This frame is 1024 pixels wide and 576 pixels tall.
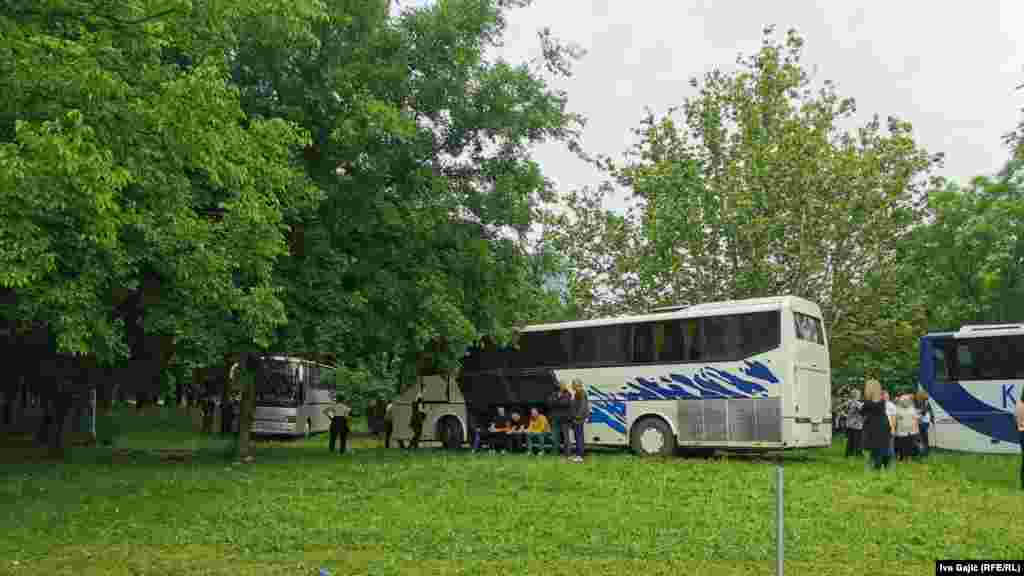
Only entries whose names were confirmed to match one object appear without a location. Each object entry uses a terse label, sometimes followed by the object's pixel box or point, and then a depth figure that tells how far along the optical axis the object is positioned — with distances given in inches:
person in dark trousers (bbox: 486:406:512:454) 1106.1
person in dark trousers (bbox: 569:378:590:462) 893.2
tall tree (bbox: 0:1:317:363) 446.0
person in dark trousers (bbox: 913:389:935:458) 1008.9
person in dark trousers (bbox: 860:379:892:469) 749.9
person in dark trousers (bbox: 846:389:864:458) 986.1
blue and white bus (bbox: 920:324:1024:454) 1056.8
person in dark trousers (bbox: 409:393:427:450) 1170.6
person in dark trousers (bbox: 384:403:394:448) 1190.9
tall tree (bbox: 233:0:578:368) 818.2
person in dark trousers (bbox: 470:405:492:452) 1146.7
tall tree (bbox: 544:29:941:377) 1169.4
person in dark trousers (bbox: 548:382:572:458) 923.4
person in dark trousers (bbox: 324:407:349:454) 1120.8
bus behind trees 1470.2
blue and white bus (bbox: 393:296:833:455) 887.7
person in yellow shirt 1019.3
